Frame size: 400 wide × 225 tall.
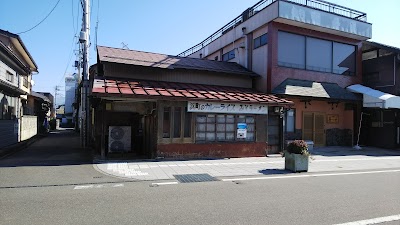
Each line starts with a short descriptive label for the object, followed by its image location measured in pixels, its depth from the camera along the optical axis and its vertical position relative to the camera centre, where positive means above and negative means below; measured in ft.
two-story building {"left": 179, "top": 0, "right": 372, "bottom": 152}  55.26 +11.04
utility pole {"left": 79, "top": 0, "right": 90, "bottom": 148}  55.98 +8.87
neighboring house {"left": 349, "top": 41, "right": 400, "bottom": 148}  61.46 +5.09
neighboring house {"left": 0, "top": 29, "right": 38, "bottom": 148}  50.68 +3.66
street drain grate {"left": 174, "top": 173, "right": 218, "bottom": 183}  28.63 -6.70
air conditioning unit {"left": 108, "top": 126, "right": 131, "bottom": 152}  44.68 -4.07
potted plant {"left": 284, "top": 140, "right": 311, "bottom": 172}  34.73 -5.18
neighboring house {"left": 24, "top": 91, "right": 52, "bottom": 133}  92.52 +0.91
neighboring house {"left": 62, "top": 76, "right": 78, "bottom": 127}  186.91 +10.37
